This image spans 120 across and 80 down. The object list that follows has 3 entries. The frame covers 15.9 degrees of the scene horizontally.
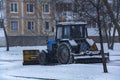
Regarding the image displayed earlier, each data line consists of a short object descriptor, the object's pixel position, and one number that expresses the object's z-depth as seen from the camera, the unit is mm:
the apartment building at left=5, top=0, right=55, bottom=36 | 78125
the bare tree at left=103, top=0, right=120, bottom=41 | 18912
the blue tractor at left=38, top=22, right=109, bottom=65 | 28359
